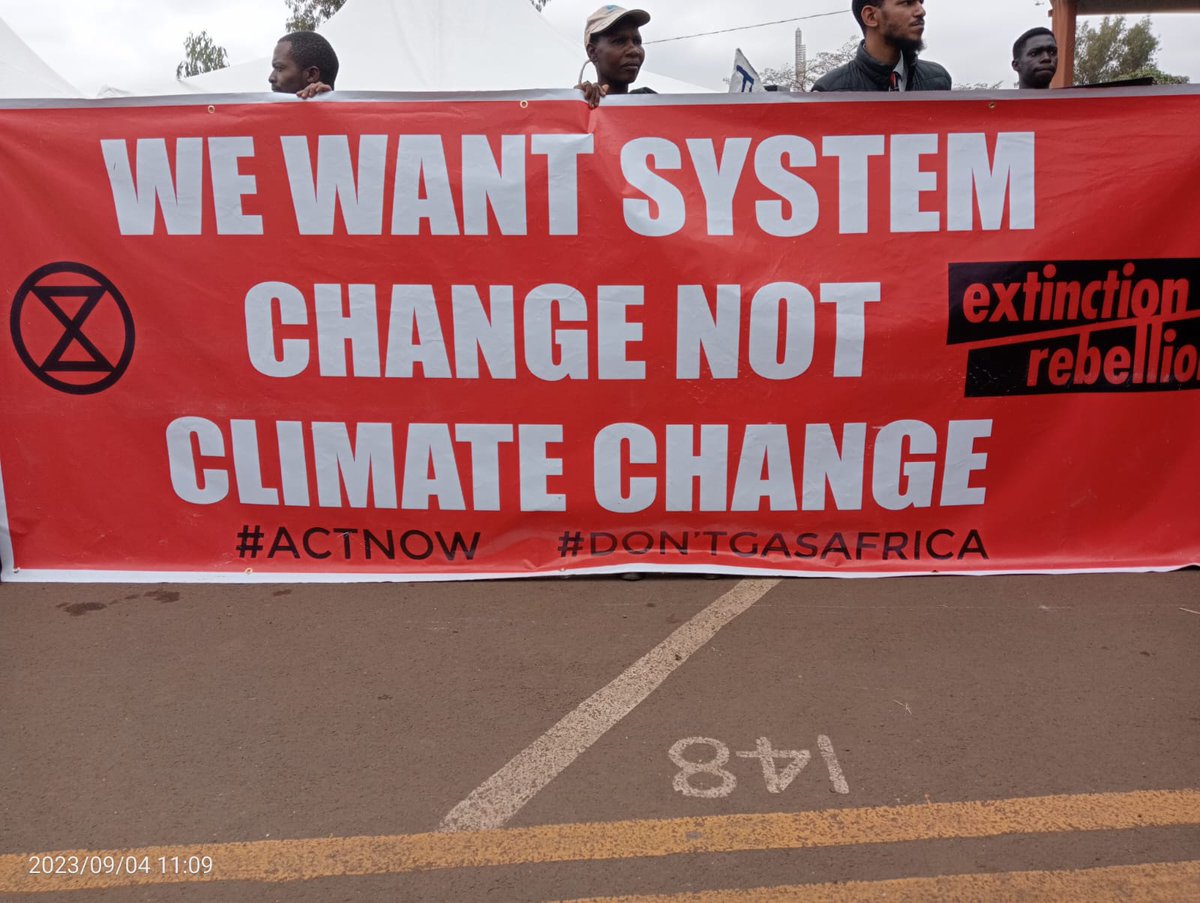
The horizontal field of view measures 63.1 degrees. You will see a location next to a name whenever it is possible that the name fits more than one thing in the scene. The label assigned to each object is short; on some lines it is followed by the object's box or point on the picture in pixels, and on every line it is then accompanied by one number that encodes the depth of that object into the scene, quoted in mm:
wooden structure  9440
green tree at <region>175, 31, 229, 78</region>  32219
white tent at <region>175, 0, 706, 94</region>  10047
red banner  3891
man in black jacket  4125
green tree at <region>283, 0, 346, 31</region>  28984
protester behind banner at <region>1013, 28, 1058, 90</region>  4938
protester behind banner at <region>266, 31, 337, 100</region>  4457
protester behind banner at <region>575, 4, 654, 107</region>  4324
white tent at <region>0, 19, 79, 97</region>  9117
